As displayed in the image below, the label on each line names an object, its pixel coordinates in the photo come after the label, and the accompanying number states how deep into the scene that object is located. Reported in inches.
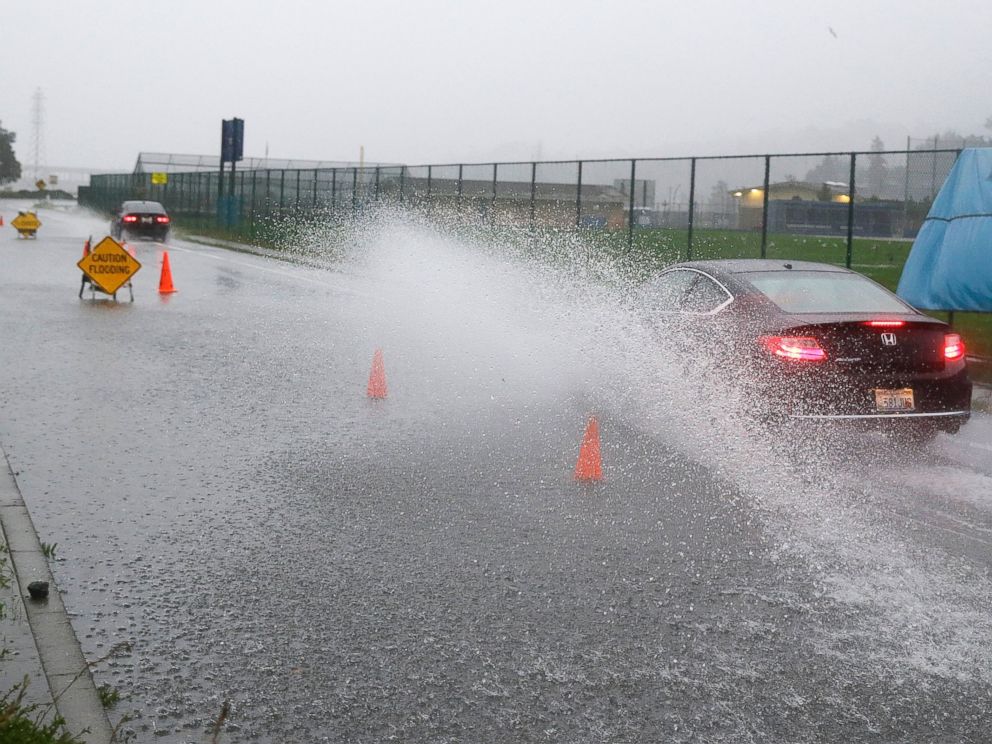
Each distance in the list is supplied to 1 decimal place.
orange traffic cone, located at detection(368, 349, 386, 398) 452.4
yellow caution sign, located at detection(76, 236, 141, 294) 788.6
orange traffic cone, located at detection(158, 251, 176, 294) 876.8
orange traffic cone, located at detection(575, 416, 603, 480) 320.8
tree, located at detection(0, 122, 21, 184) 6919.3
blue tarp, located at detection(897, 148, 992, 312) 561.3
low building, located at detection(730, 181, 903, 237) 799.7
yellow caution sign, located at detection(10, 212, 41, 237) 1663.4
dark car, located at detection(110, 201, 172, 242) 1721.2
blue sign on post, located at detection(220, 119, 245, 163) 1745.8
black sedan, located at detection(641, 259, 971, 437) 345.7
